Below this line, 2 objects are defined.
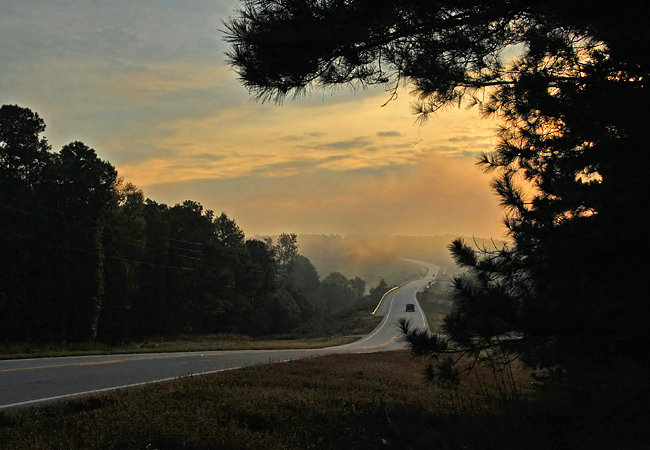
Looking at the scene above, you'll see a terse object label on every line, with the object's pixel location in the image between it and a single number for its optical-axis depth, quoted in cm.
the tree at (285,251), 9988
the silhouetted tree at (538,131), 509
